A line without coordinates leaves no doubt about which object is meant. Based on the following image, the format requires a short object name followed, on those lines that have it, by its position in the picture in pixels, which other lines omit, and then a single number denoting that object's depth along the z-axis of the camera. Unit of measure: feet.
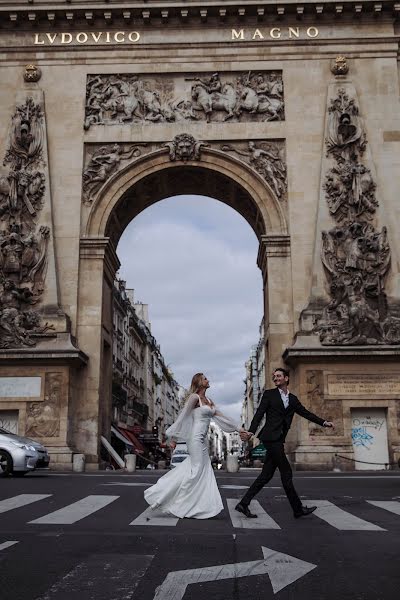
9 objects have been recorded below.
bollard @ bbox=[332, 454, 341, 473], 72.84
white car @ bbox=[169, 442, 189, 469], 94.47
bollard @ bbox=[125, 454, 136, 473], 77.51
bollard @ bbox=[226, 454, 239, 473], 77.23
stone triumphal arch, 77.51
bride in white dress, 26.40
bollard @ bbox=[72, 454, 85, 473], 72.74
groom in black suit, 26.91
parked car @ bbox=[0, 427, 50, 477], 50.80
